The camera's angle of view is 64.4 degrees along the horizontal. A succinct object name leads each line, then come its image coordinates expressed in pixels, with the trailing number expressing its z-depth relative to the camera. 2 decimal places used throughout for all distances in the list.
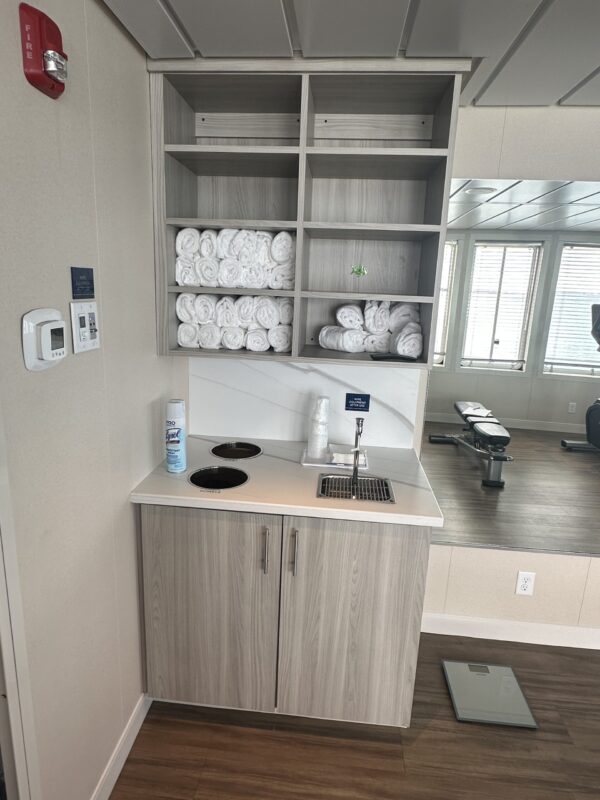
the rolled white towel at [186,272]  1.80
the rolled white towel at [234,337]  1.85
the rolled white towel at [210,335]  1.85
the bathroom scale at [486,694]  1.87
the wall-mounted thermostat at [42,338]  1.03
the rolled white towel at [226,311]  1.84
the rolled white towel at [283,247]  1.75
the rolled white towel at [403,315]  1.91
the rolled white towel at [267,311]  1.82
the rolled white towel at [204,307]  1.83
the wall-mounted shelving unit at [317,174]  1.62
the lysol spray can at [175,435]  1.73
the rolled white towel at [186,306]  1.83
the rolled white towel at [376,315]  1.92
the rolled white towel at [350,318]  1.92
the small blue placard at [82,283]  1.21
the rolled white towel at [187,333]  1.85
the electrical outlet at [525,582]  2.27
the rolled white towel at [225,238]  1.76
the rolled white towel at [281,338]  1.85
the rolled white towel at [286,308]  1.83
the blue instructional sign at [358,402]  2.12
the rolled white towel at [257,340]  1.84
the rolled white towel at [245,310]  1.82
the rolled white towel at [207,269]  1.79
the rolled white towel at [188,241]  1.78
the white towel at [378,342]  1.94
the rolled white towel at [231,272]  1.78
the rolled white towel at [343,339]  1.90
